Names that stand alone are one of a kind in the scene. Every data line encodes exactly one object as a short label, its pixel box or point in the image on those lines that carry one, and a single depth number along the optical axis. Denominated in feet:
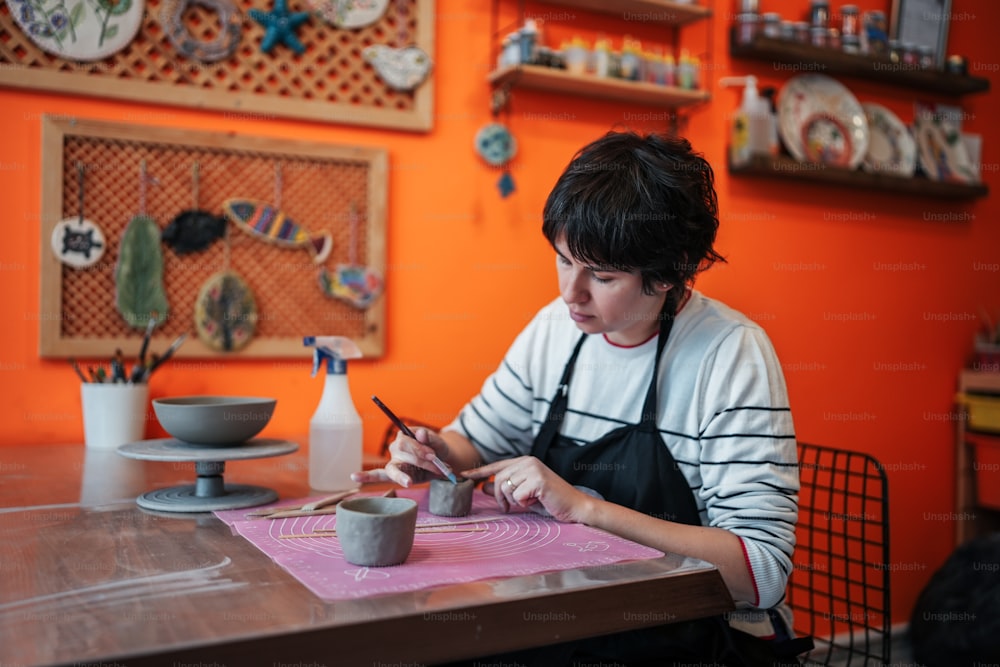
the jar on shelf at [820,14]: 10.05
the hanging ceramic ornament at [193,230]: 7.41
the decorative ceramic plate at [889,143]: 10.61
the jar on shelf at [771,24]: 9.71
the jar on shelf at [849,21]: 10.24
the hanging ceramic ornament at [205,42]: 7.34
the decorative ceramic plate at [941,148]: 11.01
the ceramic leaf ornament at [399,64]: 8.12
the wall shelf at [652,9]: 8.90
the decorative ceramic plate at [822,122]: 10.05
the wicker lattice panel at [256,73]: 7.00
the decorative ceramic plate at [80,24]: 6.88
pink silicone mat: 3.43
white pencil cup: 6.81
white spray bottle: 5.72
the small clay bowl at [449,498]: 4.68
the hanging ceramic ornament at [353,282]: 8.00
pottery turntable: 4.76
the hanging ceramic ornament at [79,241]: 7.05
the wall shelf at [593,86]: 8.37
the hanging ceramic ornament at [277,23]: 7.69
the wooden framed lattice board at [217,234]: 7.11
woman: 4.45
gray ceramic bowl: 4.86
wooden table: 2.79
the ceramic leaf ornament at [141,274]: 7.25
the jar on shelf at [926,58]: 10.69
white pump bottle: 9.61
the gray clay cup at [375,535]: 3.57
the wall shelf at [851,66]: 9.71
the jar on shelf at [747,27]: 9.53
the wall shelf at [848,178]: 9.74
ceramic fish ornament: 7.65
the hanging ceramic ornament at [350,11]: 7.93
